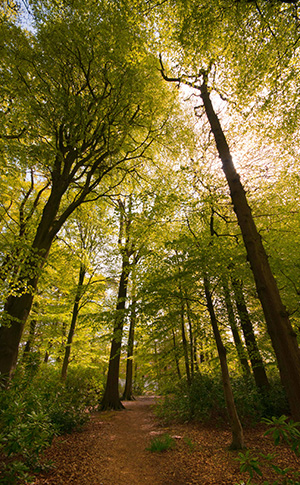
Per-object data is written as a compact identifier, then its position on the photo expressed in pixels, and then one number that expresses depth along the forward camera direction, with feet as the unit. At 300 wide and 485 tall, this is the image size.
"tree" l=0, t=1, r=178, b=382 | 19.29
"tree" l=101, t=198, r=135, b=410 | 36.93
